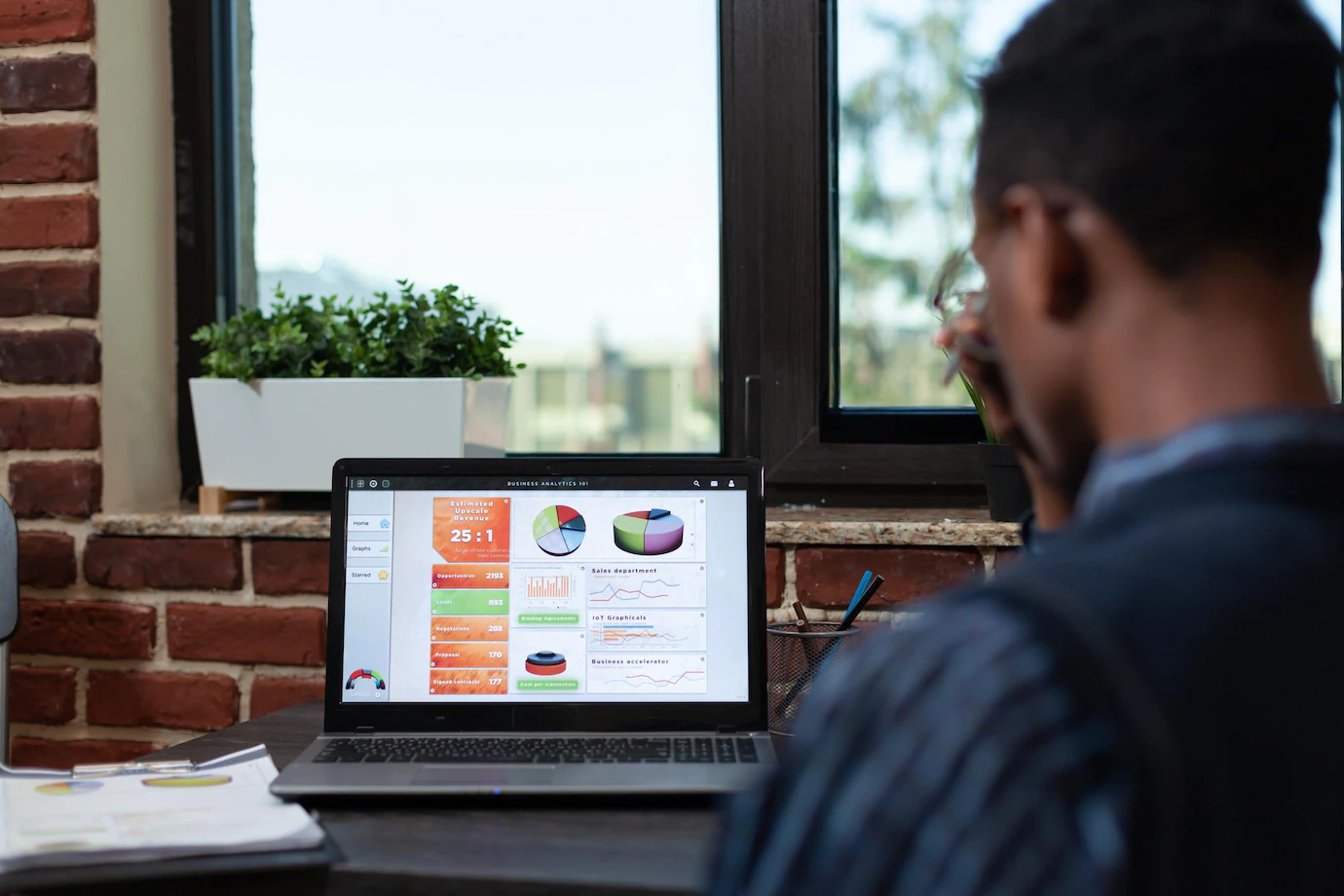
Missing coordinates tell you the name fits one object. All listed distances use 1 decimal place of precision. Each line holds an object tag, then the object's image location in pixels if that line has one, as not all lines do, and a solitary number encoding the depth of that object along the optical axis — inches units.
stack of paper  28.8
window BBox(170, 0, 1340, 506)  59.8
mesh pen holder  41.6
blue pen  43.9
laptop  39.8
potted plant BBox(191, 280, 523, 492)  56.1
